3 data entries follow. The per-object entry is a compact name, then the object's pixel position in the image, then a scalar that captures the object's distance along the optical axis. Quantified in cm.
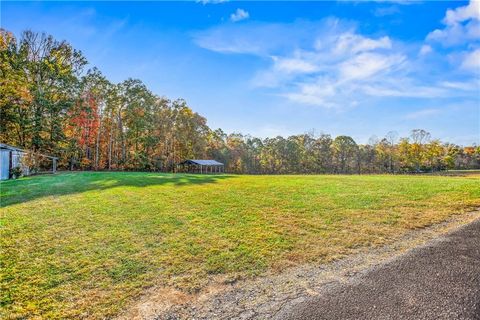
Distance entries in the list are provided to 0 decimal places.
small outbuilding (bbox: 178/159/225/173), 3989
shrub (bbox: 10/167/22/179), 1858
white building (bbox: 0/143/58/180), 1747
